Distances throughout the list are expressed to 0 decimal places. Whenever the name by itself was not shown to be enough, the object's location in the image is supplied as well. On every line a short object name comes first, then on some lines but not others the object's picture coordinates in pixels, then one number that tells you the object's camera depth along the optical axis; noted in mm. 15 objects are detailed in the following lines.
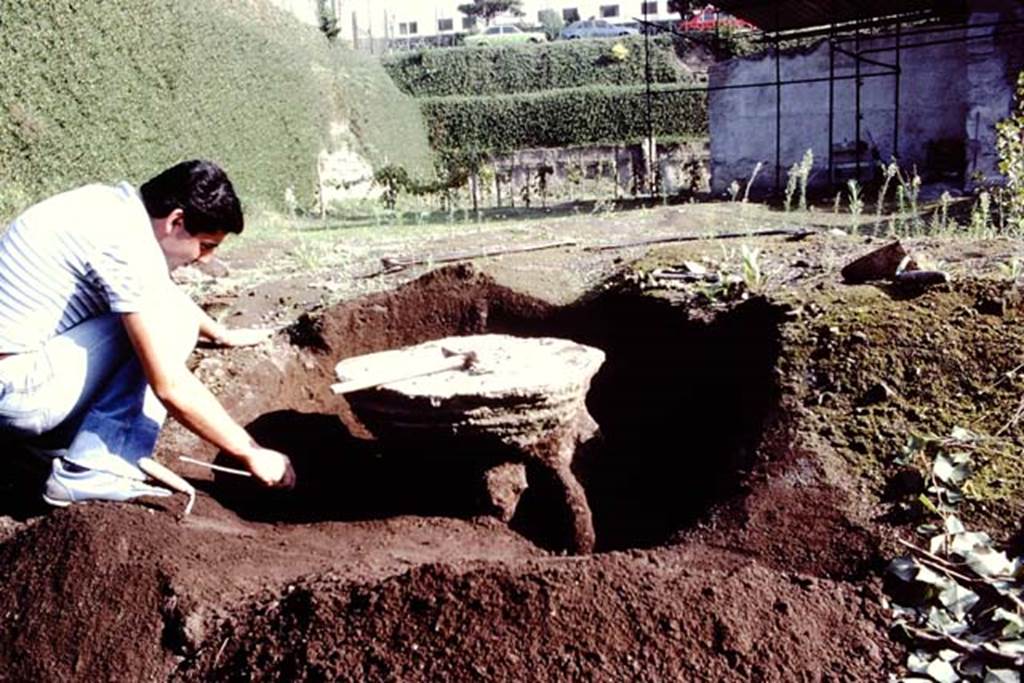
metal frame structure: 12523
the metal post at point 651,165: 16312
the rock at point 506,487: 3641
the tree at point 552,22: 40059
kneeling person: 2865
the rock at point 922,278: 3857
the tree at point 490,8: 51531
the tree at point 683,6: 16258
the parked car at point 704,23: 27766
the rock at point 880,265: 4094
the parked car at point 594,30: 36062
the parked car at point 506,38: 34156
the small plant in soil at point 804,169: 6375
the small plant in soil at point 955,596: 2211
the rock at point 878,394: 3305
